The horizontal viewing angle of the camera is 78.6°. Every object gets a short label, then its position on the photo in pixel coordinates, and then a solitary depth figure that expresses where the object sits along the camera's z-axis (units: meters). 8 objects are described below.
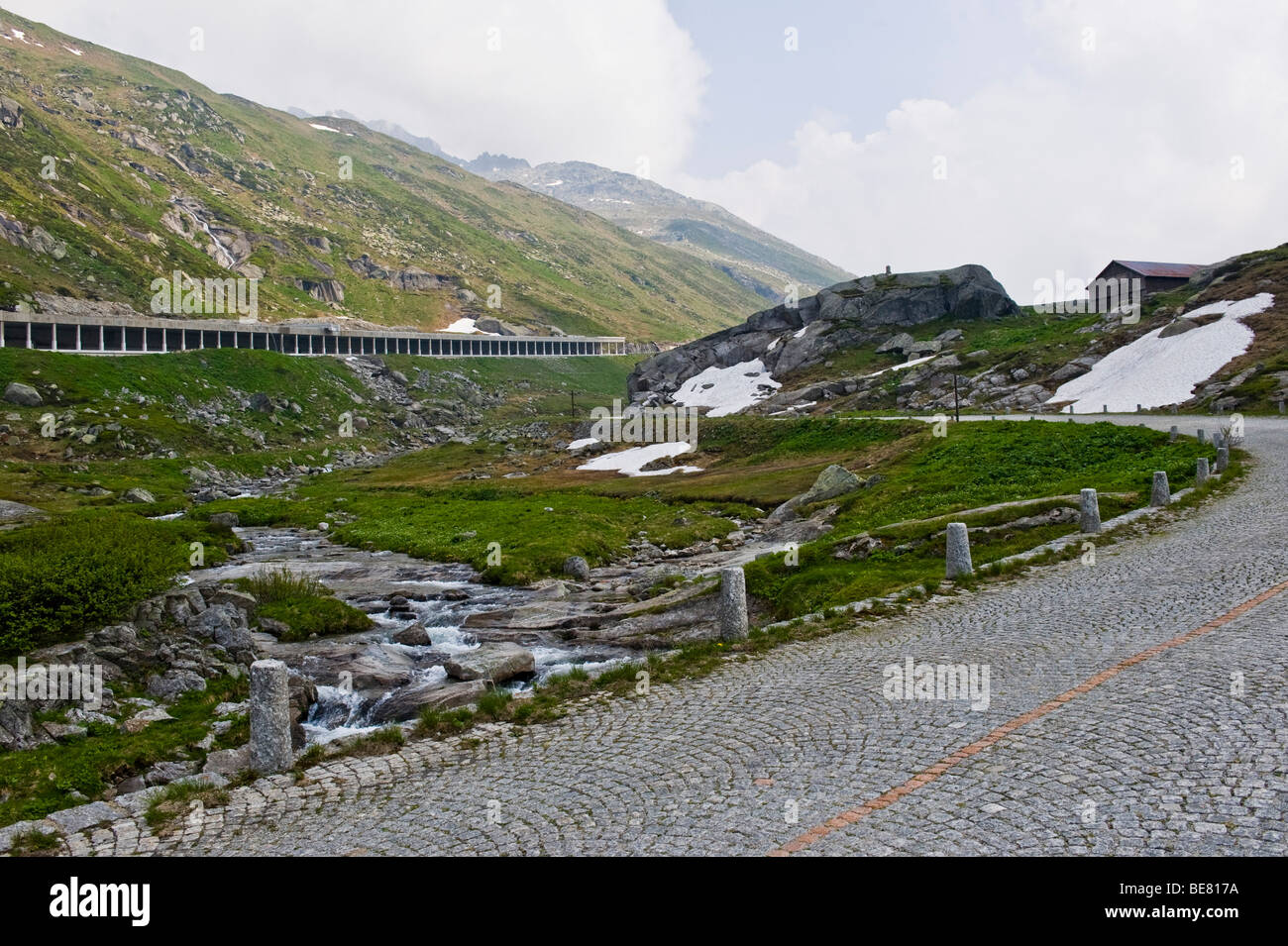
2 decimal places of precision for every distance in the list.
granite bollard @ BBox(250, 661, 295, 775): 13.11
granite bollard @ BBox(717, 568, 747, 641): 19.52
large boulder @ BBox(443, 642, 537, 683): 21.94
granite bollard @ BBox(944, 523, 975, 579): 23.45
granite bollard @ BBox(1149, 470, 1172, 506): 29.58
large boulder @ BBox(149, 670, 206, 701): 19.95
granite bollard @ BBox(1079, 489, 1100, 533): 26.44
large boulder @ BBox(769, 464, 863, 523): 48.12
